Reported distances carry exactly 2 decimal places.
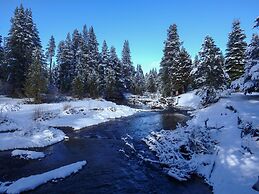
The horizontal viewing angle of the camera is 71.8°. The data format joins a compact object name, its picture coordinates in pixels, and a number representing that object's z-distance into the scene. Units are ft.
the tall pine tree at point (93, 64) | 110.45
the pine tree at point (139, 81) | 171.66
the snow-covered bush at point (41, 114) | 55.82
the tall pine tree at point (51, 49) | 178.77
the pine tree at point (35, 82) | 76.49
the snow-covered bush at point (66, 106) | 66.82
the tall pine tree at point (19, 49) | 90.80
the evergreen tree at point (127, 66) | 153.38
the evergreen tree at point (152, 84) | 206.18
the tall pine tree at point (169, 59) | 114.83
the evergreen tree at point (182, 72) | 108.83
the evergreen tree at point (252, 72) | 31.31
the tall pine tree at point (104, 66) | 124.56
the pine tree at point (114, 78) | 119.63
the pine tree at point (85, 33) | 149.87
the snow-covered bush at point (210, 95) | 67.88
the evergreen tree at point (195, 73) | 91.02
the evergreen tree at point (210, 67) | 85.94
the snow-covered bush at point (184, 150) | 28.00
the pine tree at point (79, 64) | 103.09
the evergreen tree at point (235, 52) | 91.88
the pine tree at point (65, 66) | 128.46
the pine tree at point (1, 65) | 100.89
